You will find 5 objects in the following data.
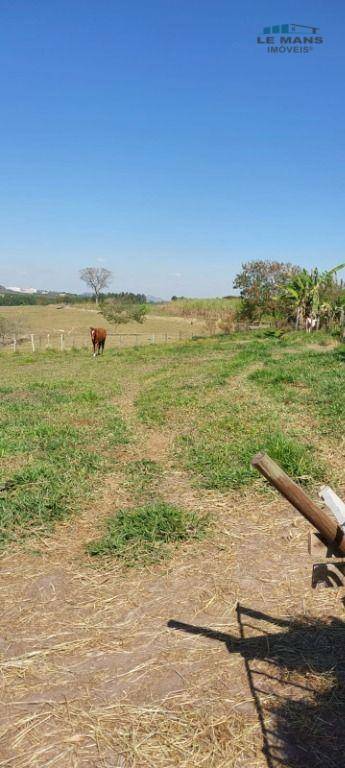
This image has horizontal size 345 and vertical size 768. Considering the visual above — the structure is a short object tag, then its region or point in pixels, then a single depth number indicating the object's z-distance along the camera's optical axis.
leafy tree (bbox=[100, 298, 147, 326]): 54.47
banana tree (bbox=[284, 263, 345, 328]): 30.72
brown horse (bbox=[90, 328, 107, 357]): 23.91
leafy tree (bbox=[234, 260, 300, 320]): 39.59
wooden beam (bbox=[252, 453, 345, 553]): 1.91
